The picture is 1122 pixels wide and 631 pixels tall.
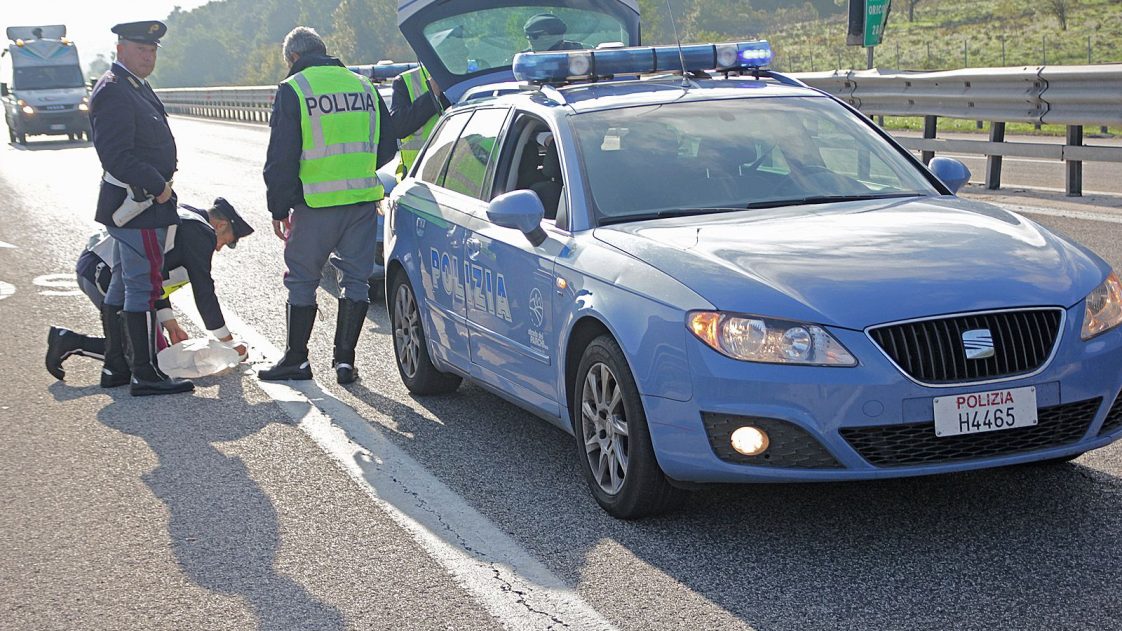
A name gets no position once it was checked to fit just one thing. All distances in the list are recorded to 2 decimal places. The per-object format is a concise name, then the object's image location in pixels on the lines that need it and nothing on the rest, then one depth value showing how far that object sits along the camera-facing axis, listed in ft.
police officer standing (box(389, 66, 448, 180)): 32.24
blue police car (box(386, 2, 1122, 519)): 14.88
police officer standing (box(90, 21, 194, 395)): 25.38
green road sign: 63.16
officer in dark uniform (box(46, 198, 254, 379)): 27.68
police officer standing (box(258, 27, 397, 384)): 25.82
